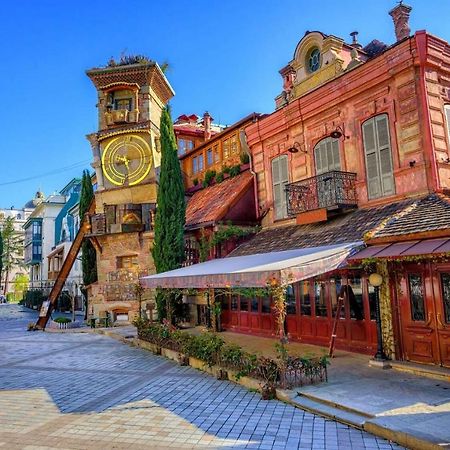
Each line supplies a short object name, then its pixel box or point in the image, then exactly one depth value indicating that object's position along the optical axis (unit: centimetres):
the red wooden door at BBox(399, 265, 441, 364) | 848
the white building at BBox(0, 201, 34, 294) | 7012
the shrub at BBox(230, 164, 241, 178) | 1783
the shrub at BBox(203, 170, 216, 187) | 1984
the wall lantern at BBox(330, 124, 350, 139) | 1194
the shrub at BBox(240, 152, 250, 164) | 1716
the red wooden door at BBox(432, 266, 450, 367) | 818
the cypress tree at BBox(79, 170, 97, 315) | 2677
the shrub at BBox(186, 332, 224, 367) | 988
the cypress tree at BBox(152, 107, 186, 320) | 1703
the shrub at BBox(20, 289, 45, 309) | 4100
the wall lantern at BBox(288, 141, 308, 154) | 1346
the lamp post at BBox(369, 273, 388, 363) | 891
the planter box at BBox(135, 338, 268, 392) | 827
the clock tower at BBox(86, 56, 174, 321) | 2120
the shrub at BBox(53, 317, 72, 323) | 2236
